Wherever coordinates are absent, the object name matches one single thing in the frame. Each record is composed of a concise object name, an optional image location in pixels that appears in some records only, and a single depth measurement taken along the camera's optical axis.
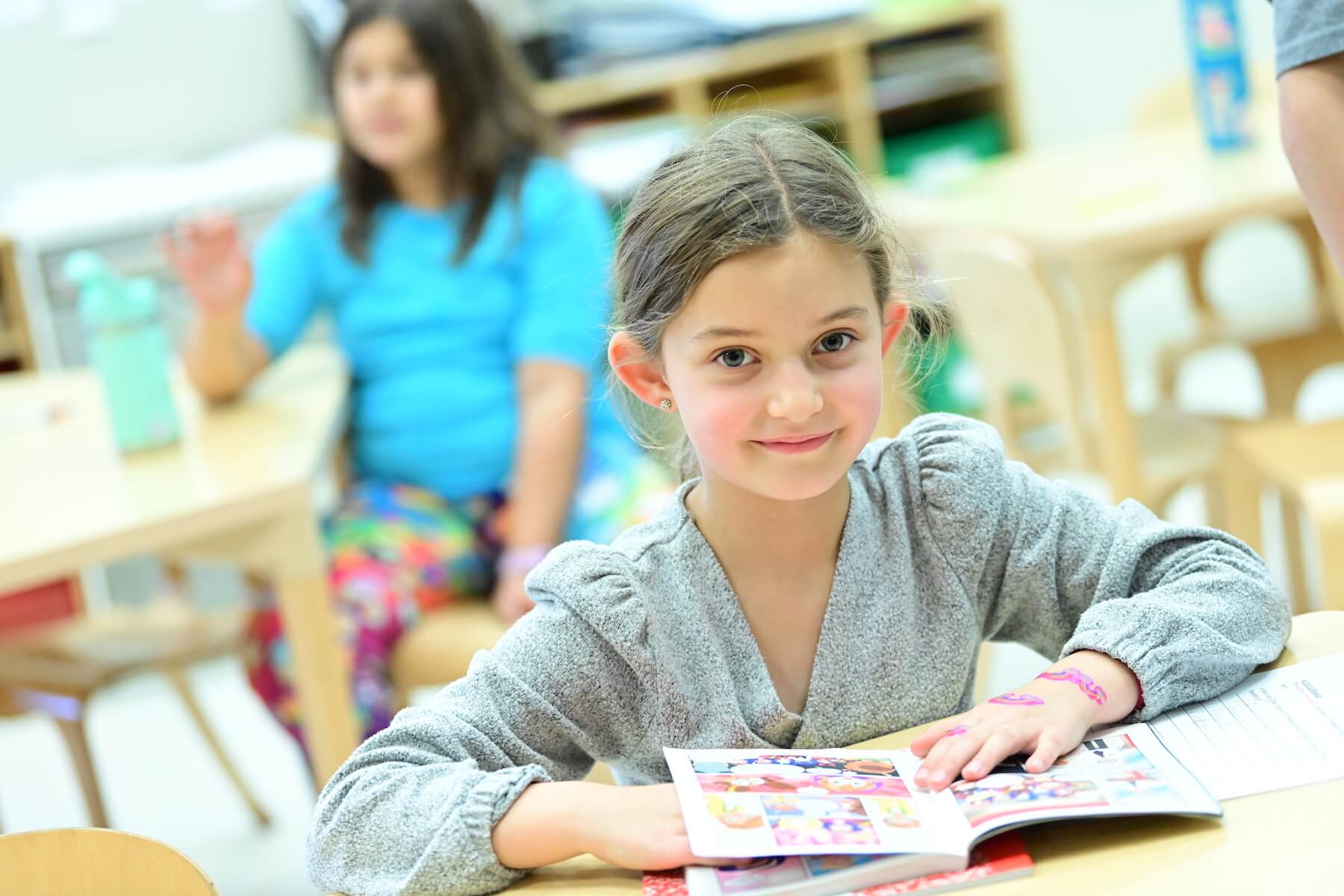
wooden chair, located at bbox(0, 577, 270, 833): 4.49
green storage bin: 8.09
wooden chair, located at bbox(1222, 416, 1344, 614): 3.39
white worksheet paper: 1.86
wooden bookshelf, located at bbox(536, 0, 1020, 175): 7.48
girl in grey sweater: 1.93
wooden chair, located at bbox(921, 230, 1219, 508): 4.41
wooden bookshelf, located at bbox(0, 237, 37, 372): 6.21
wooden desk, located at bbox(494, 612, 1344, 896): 1.66
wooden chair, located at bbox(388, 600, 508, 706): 4.01
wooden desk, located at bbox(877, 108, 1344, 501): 4.44
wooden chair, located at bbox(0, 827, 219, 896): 1.88
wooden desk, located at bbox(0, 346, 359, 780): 3.40
